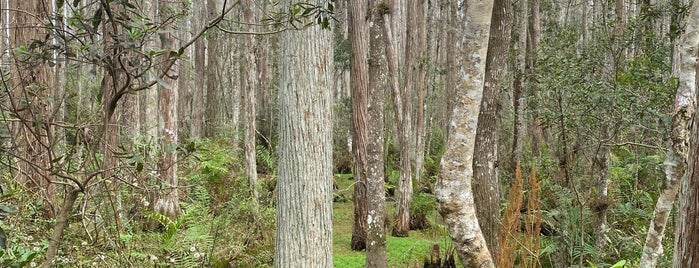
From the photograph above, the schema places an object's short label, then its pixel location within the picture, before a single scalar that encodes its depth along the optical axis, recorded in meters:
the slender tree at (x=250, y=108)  12.31
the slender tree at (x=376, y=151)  8.16
